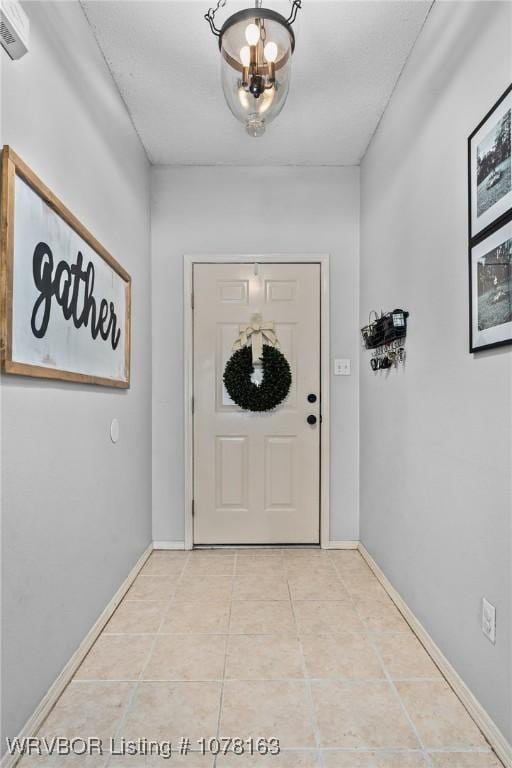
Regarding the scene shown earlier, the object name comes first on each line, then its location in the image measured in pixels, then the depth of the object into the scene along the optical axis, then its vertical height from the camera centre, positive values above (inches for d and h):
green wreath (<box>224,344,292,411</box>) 126.6 +1.7
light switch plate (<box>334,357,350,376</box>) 130.1 +5.8
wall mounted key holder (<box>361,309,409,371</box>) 92.0 +10.8
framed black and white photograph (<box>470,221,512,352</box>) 55.7 +12.2
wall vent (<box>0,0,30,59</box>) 50.7 +38.9
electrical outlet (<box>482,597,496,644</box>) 58.4 -28.6
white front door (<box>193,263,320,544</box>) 129.8 -9.8
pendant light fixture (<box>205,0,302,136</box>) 67.0 +46.7
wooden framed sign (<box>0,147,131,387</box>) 54.4 +14.0
